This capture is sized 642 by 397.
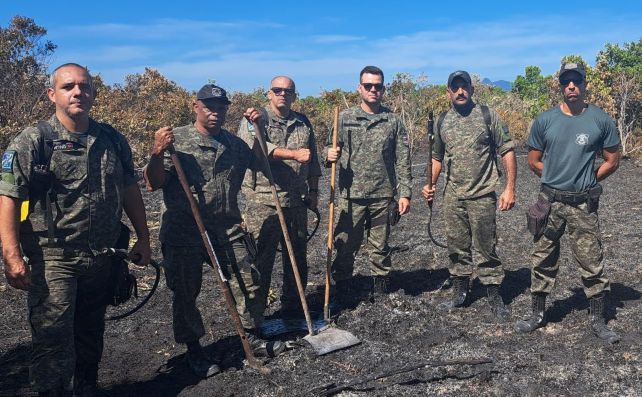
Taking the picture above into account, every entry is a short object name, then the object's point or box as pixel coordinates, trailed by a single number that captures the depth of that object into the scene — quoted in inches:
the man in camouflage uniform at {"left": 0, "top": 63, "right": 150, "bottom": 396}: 141.9
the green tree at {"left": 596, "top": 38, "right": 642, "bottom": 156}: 713.0
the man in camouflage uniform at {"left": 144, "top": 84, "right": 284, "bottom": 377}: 184.1
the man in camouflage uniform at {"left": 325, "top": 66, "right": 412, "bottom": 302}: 239.0
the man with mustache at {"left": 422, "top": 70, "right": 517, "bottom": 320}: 231.3
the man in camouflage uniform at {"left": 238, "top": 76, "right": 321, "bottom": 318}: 218.2
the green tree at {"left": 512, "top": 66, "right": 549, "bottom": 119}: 961.9
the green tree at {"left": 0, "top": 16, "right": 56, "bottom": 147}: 507.2
